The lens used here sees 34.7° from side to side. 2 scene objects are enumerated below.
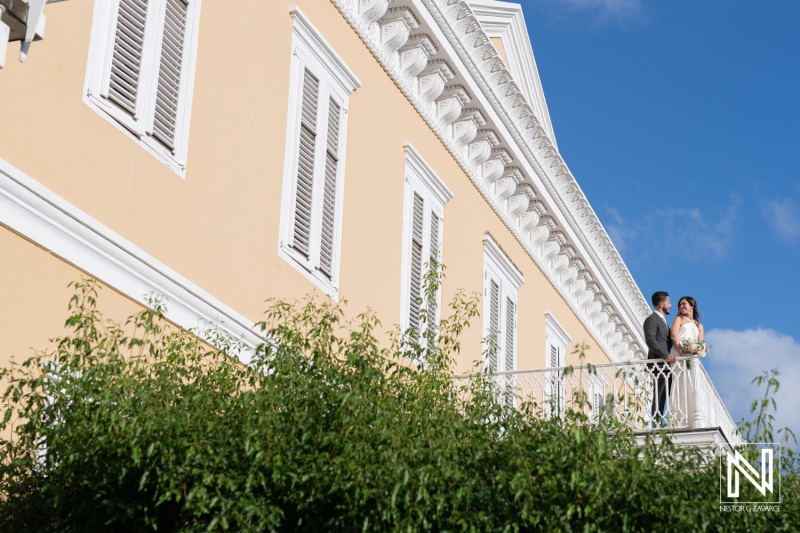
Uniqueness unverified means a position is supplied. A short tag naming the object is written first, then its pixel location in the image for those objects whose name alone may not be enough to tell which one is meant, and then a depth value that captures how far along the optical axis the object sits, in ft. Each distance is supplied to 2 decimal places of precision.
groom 41.68
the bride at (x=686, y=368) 40.32
